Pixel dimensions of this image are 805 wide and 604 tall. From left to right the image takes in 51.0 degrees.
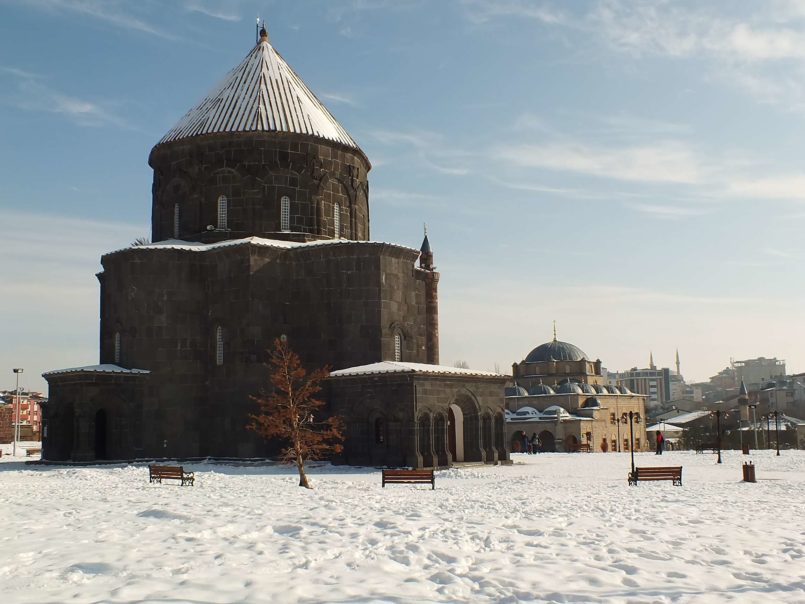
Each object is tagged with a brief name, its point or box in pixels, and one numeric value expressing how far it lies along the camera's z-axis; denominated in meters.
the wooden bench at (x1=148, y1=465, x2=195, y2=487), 23.96
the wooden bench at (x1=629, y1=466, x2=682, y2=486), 24.16
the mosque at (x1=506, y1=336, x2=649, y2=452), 72.88
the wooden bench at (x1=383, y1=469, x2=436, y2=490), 23.39
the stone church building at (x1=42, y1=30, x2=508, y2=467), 32.75
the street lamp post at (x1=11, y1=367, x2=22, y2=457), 54.25
